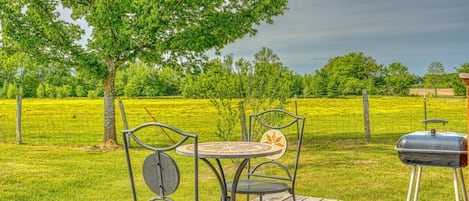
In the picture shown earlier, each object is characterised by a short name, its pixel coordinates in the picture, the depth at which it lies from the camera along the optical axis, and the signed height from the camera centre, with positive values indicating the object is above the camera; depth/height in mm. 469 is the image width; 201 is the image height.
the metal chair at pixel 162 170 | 2062 -384
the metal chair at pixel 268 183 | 2762 -643
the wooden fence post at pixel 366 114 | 8984 -515
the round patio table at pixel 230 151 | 2488 -370
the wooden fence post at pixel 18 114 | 9156 -416
